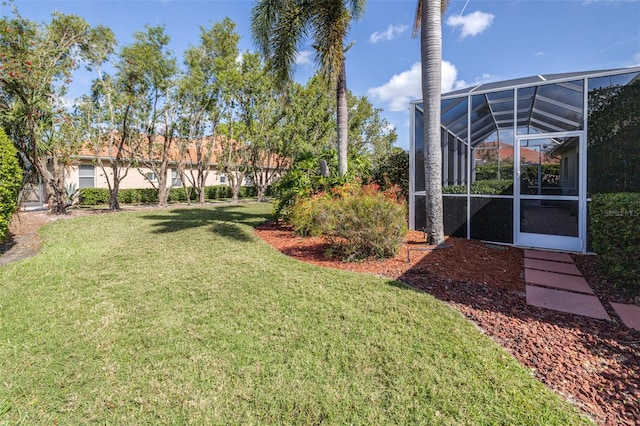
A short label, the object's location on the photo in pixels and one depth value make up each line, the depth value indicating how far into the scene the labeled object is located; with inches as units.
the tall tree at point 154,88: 510.0
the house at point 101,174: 674.2
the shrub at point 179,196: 814.5
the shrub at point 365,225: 231.1
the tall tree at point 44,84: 375.9
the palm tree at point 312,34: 344.8
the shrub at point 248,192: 998.4
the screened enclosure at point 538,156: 247.4
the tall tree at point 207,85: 633.0
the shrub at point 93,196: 671.1
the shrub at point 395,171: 401.1
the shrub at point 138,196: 751.0
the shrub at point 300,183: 353.4
